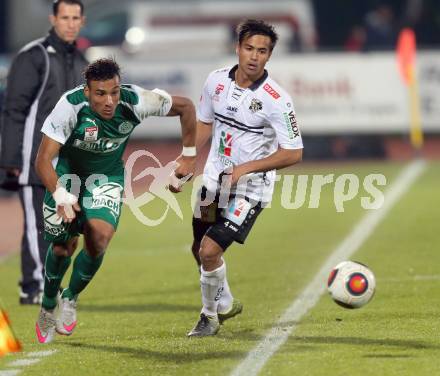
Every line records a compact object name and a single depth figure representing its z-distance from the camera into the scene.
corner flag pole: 46.97
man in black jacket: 22.45
